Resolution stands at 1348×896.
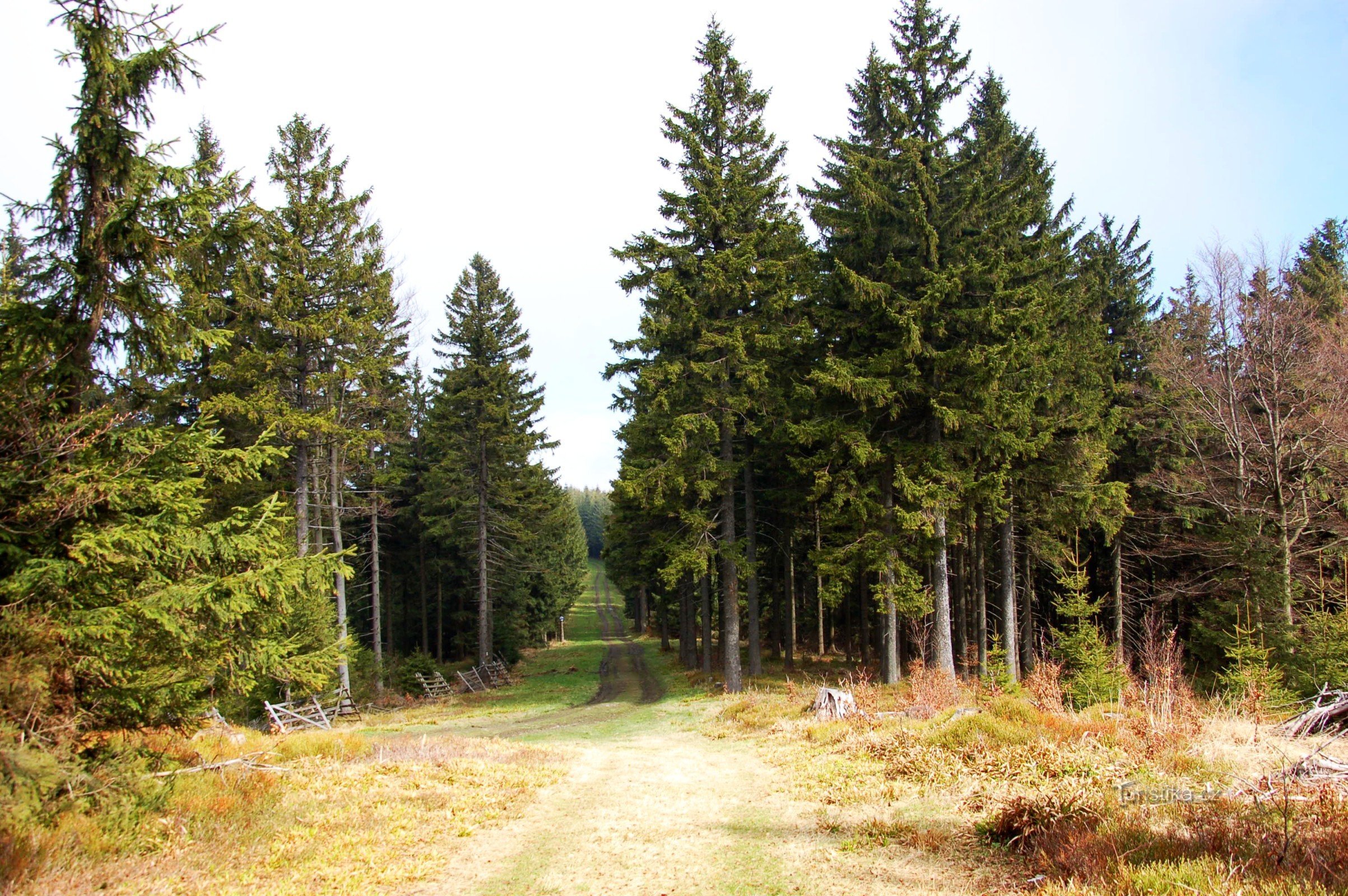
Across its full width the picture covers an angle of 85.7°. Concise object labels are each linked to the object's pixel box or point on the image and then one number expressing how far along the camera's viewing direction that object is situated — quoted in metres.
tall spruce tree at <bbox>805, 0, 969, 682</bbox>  18.83
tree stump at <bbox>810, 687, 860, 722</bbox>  14.45
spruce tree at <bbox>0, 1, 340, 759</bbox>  6.74
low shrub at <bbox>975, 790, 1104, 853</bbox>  6.62
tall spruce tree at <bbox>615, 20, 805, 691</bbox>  21.75
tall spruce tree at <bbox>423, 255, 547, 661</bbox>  32.75
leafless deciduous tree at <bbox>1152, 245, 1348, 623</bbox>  19.88
